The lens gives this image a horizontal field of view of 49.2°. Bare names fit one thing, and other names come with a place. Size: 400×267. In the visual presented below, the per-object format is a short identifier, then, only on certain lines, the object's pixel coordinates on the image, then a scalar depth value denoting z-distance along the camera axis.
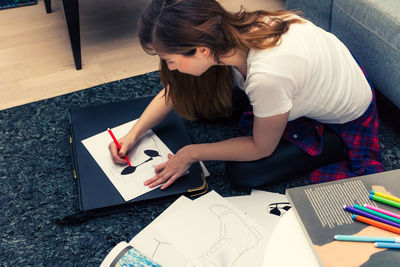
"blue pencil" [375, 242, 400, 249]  0.63
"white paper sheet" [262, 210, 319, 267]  0.66
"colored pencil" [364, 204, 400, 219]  0.67
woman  0.92
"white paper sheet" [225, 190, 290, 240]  1.12
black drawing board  1.18
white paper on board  1.20
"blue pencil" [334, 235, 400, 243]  0.64
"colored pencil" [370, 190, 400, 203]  0.69
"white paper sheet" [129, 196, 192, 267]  1.05
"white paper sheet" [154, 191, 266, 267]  1.04
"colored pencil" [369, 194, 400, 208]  0.68
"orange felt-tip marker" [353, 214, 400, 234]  0.65
